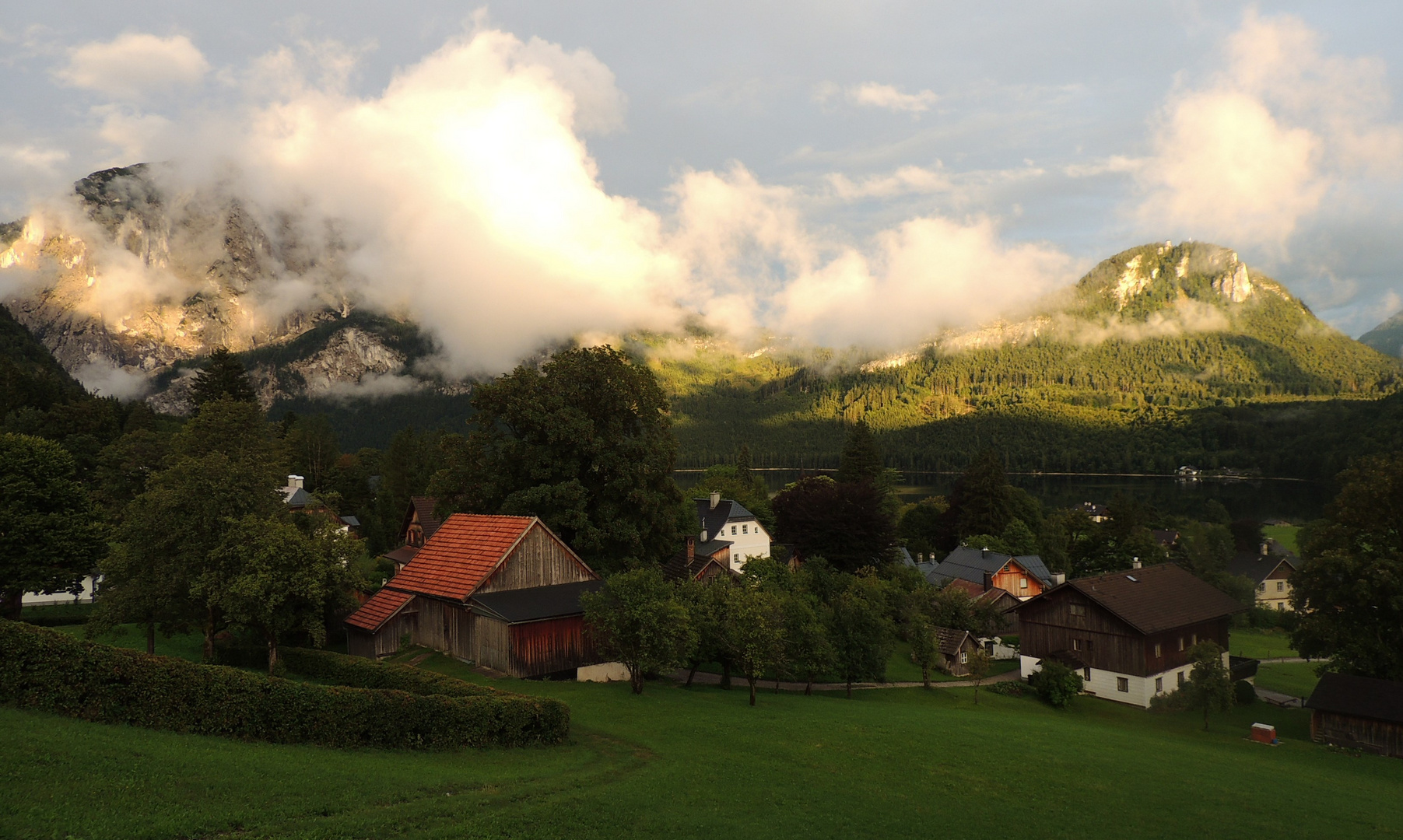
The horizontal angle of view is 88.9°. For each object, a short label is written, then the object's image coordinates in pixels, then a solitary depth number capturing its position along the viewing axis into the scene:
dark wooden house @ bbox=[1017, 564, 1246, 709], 43.62
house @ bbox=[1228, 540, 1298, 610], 86.81
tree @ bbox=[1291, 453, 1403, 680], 36.66
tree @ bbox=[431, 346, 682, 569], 40.31
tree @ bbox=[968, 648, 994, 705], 39.34
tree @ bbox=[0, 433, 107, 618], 35.88
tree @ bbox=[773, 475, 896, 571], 64.62
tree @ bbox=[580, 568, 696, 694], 25.88
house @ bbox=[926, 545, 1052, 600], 69.31
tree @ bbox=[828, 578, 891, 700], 35.59
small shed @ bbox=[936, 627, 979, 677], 49.72
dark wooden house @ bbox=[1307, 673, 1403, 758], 32.81
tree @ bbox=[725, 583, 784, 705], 27.73
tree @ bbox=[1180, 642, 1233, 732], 35.31
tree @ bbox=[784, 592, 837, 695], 31.53
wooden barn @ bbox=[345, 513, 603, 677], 29.07
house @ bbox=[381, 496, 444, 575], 61.43
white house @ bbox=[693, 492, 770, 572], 74.69
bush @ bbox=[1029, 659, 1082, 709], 41.81
